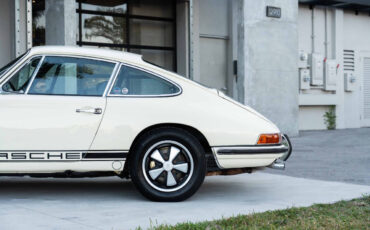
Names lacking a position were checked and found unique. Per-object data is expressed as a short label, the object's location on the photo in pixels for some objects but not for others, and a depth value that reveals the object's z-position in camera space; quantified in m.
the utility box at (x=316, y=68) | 18.23
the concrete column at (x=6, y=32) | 13.53
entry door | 16.98
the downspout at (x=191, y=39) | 13.25
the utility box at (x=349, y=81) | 19.59
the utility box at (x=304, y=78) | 17.88
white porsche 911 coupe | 5.63
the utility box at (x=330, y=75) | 18.69
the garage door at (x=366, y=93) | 20.41
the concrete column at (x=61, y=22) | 11.30
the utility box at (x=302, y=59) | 17.83
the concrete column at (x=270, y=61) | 14.41
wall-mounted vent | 19.89
